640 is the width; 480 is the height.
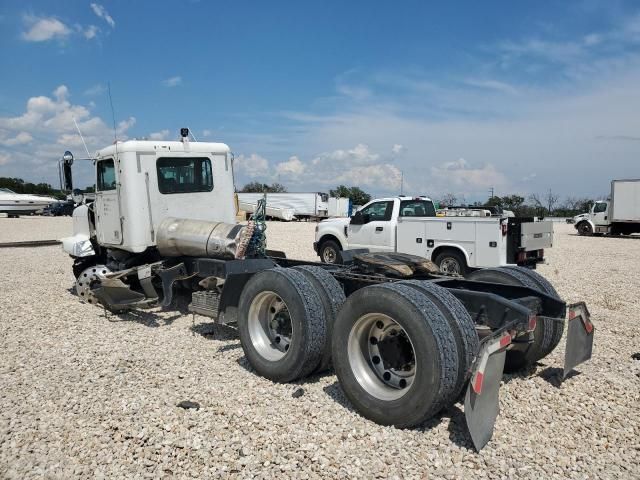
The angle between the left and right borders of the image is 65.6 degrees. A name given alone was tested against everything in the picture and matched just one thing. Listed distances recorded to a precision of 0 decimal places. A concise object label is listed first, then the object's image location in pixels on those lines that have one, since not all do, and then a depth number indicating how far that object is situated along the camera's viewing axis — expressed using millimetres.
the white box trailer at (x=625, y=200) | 24625
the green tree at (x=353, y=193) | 66162
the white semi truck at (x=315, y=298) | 3350
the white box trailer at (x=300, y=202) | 45125
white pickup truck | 9461
